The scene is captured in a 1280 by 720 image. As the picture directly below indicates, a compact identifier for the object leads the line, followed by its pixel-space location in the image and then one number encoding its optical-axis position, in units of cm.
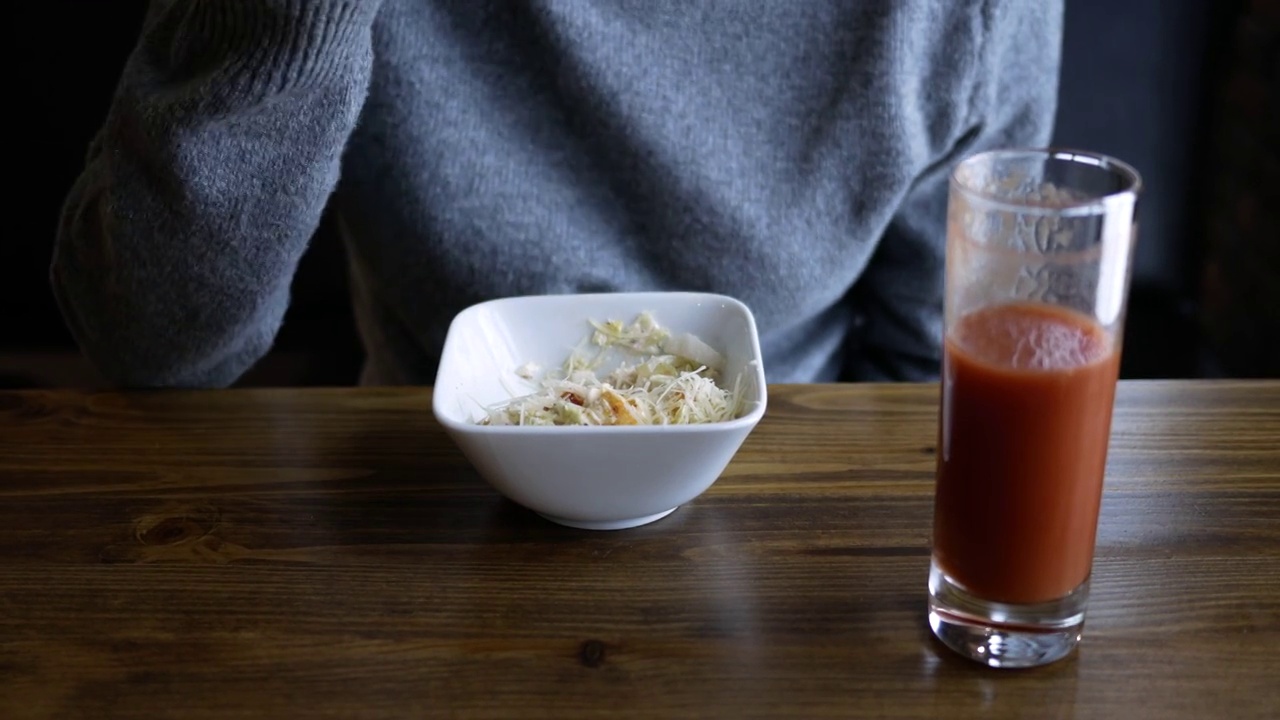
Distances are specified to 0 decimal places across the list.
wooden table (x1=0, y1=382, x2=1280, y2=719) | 63
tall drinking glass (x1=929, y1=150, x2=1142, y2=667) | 57
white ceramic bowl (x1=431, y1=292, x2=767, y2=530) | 69
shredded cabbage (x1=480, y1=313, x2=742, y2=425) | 77
